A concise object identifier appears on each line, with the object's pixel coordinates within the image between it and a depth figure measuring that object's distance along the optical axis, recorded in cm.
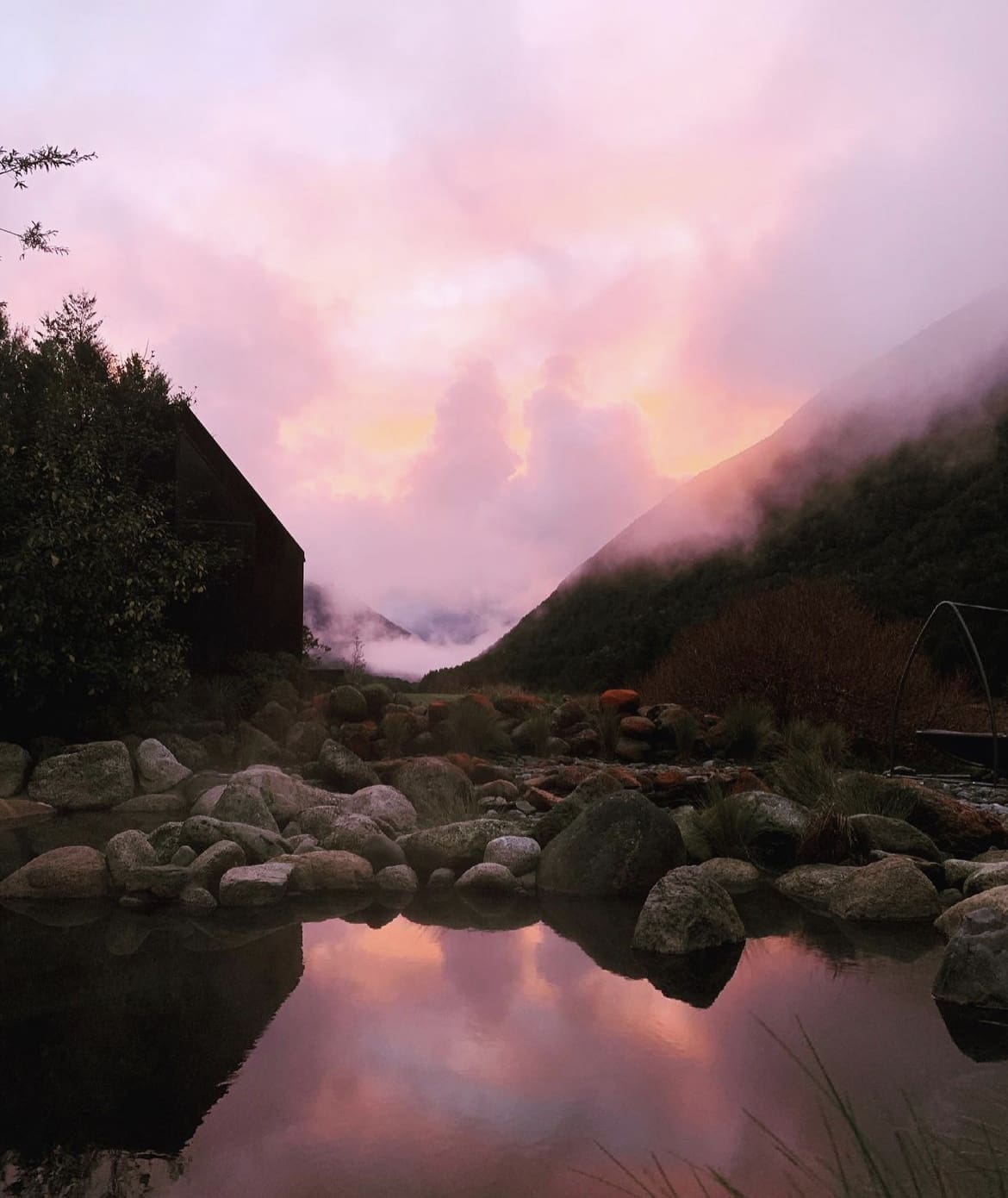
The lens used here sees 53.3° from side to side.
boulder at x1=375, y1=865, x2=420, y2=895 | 690
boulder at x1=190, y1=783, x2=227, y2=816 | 871
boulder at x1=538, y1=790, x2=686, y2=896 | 695
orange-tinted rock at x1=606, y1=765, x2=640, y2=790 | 1000
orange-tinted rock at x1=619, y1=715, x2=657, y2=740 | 1345
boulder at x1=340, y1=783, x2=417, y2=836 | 838
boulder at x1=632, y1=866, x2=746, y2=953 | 551
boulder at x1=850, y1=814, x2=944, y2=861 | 751
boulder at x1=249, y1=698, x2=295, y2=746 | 1366
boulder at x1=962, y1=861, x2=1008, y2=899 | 641
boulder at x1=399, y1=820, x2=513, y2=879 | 741
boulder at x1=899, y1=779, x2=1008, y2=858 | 806
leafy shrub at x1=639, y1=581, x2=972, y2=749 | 1314
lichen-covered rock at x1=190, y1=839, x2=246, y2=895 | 672
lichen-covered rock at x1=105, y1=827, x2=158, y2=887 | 679
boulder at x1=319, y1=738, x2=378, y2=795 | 1078
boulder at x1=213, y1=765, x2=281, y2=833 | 807
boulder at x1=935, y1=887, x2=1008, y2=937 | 547
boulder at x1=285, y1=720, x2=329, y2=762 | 1247
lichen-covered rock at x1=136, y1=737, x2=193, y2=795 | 1033
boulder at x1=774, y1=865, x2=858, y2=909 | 675
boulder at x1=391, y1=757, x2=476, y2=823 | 907
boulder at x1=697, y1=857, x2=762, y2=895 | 706
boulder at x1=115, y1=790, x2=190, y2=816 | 961
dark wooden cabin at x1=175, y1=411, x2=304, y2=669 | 1565
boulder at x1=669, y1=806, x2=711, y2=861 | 779
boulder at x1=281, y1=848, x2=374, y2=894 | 684
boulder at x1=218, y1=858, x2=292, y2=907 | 650
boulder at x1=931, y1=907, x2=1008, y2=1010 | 446
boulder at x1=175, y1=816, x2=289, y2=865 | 731
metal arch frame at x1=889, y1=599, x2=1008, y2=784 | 928
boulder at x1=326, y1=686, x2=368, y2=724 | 1353
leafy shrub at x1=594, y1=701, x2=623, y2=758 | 1374
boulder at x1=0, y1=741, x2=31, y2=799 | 1018
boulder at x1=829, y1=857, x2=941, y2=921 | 623
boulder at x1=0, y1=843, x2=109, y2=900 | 668
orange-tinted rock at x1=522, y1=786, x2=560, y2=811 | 952
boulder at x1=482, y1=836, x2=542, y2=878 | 732
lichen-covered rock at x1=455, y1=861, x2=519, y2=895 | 698
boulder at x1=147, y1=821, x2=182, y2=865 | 729
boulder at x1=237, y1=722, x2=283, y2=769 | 1224
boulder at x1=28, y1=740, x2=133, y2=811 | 993
